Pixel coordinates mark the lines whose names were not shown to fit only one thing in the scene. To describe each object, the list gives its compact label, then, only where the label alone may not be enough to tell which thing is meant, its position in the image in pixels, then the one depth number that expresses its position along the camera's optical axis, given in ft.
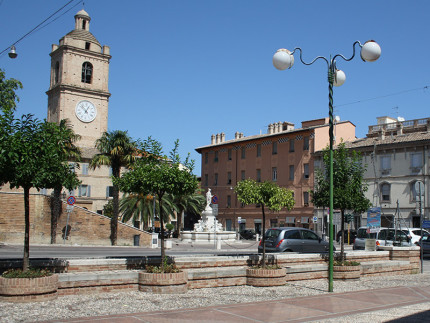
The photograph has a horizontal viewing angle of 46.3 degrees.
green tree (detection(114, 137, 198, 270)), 39.75
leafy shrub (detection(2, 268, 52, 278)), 31.37
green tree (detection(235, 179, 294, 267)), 48.14
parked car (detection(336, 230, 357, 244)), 152.02
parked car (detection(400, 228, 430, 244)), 99.14
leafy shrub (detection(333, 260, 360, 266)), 50.03
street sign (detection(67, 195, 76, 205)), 108.29
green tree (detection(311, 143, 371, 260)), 55.62
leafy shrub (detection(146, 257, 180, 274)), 37.45
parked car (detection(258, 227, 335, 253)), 73.26
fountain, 137.39
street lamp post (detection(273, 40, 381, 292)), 38.68
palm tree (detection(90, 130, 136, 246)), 118.83
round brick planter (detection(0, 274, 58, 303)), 30.22
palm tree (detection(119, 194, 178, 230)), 159.43
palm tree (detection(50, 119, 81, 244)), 119.34
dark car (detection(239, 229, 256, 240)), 185.59
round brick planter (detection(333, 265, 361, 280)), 48.24
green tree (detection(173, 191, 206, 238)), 182.66
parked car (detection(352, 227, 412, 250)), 93.52
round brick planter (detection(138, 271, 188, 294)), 35.73
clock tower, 210.59
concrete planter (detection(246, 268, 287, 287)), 41.50
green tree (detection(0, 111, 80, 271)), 31.89
